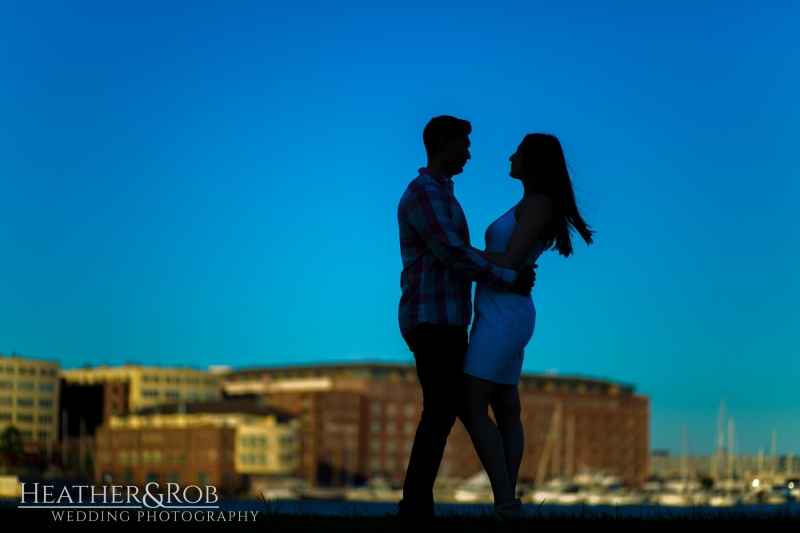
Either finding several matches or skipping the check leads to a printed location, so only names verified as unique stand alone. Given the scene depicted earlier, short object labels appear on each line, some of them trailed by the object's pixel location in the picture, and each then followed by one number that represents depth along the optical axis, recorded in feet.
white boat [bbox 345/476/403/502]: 350.23
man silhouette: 23.16
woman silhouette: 23.57
